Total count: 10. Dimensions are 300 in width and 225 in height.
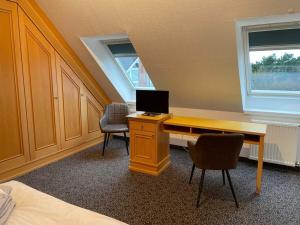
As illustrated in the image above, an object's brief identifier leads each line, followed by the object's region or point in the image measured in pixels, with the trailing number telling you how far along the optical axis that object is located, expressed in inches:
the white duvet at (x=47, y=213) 50.2
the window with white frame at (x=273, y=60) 112.2
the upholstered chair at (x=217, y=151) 89.0
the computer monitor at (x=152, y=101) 127.7
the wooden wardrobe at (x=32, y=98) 113.5
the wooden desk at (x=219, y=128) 102.0
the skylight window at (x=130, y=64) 157.5
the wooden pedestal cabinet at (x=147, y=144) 121.5
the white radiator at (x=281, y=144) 122.6
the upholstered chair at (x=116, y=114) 162.1
